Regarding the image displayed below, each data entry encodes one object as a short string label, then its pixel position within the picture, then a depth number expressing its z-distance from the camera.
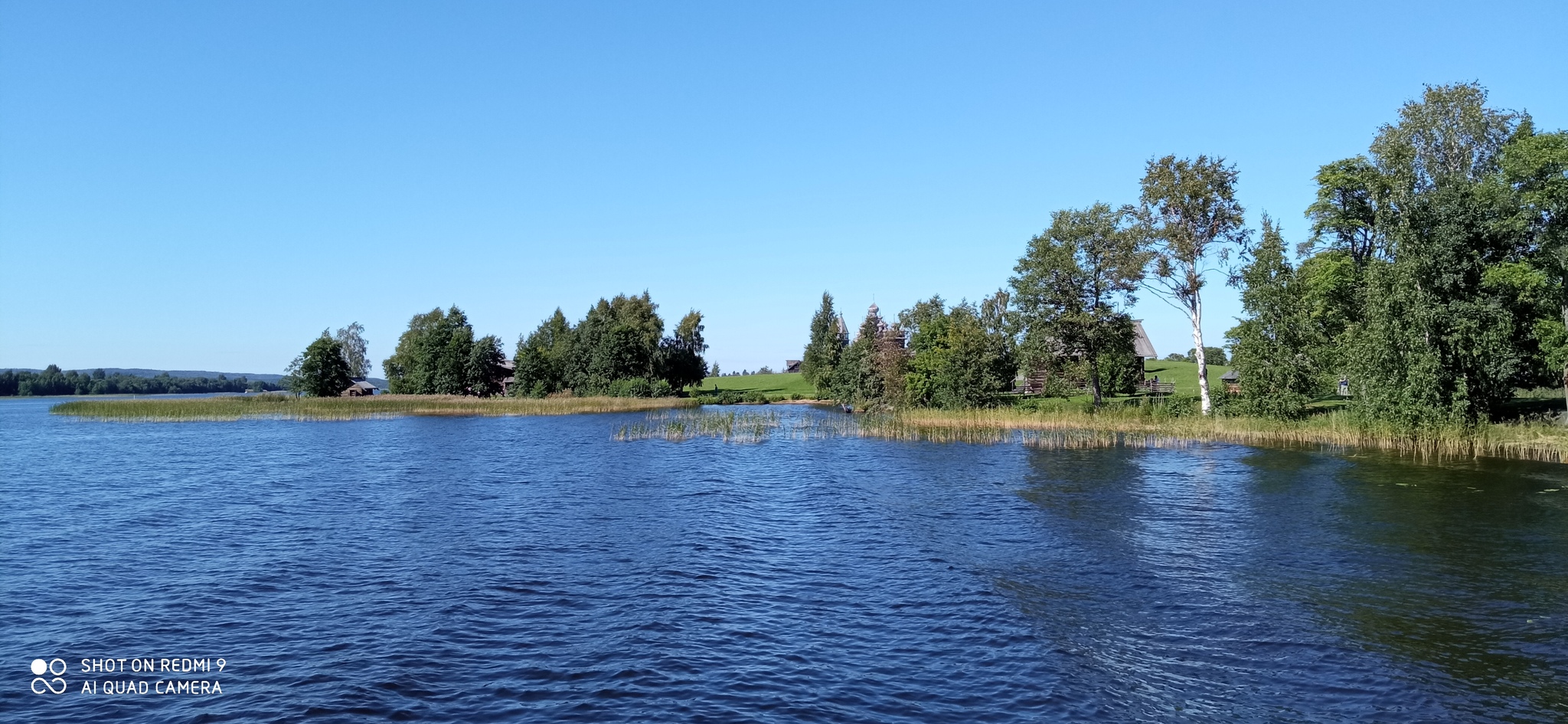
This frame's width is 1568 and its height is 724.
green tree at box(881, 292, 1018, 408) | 55.34
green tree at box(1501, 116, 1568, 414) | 33.34
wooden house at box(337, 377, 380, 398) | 113.56
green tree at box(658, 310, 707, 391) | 110.90
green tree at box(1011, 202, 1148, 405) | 53.88
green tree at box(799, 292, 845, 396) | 92.69
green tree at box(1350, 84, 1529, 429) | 32.81
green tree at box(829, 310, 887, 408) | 68.88
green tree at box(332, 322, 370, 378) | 155.75
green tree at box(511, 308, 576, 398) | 100.56
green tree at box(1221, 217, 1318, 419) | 39.88
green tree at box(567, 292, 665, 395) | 99.19
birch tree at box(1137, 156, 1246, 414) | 44.75
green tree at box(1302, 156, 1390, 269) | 42.69
